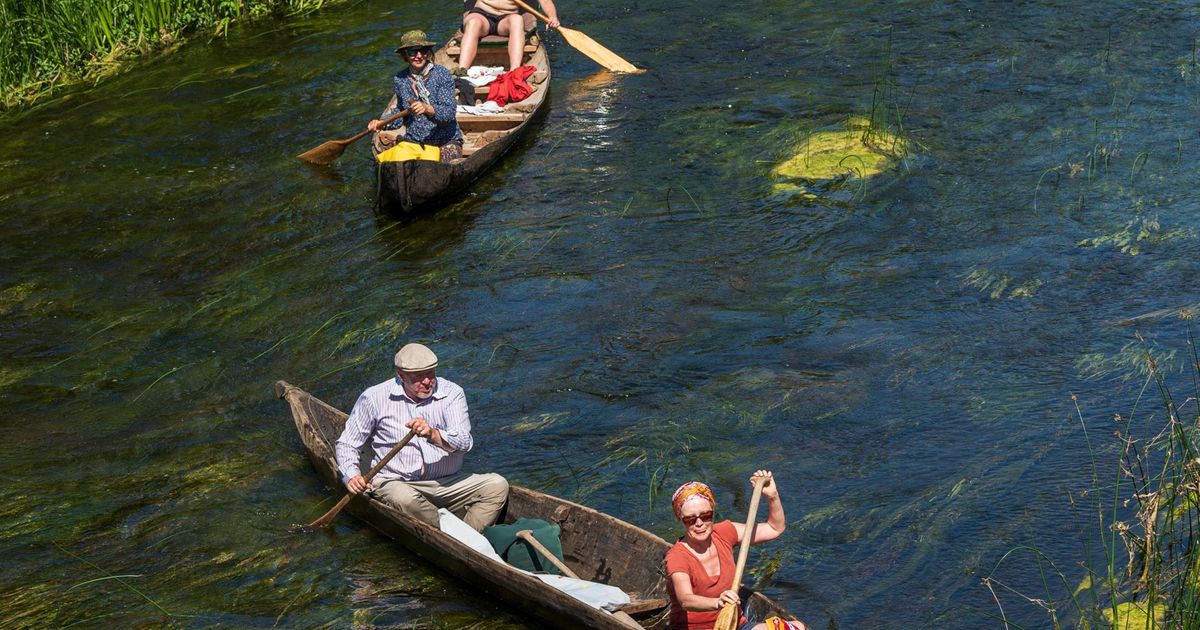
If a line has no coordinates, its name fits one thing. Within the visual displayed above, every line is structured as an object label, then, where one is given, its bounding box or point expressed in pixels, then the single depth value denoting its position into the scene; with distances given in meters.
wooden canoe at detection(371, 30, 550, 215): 24.48
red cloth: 29.05
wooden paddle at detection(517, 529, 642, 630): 14.38
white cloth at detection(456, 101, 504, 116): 28.48
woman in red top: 12.54
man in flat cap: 15.30
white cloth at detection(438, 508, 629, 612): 13.72
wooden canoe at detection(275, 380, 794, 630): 13.42
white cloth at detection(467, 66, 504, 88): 30.08
